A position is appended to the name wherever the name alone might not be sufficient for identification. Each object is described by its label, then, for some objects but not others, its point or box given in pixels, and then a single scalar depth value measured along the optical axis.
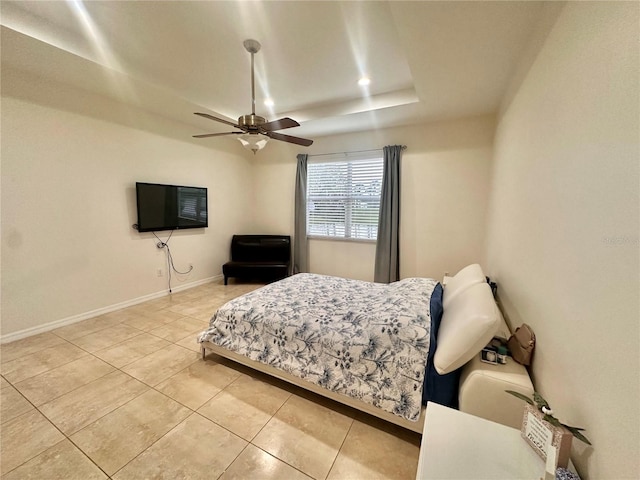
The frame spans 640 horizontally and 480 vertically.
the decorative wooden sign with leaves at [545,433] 0.78
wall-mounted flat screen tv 3.43
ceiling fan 2.10
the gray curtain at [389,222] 3.75
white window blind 4.11
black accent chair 4.34
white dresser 0.82
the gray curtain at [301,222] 4.53
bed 1.46
